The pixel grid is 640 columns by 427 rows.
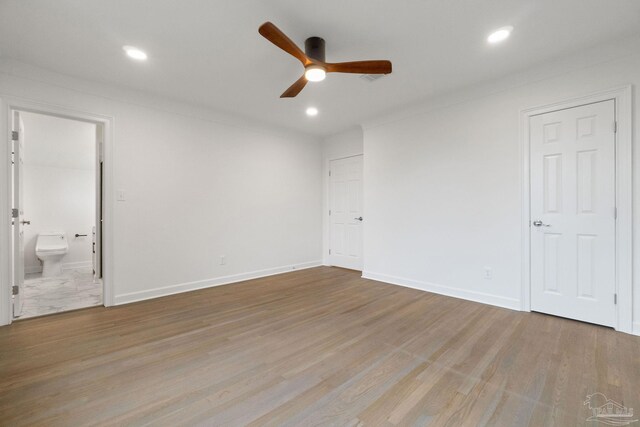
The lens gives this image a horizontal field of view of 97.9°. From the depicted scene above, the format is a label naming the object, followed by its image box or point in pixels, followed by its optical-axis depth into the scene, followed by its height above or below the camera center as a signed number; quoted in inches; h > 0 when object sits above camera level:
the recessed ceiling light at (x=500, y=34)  89.3 +59.2
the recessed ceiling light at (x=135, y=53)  99.2 +58.8
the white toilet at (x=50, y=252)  184.7 -25.9
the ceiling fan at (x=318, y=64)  79.0 +46.5
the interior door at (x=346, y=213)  200.5 +0.3
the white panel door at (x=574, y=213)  100.6 +0.2
